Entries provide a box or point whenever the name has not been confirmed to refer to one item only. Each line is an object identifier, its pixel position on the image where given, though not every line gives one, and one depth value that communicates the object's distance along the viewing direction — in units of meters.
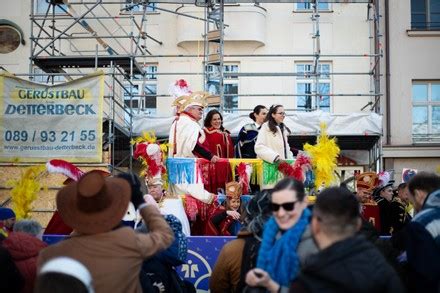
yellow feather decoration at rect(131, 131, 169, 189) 9.43
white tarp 14.00
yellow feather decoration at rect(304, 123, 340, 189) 9.68
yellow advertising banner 12.25
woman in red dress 10.30
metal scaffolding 14.32
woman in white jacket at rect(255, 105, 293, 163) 9.90
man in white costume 9.66
